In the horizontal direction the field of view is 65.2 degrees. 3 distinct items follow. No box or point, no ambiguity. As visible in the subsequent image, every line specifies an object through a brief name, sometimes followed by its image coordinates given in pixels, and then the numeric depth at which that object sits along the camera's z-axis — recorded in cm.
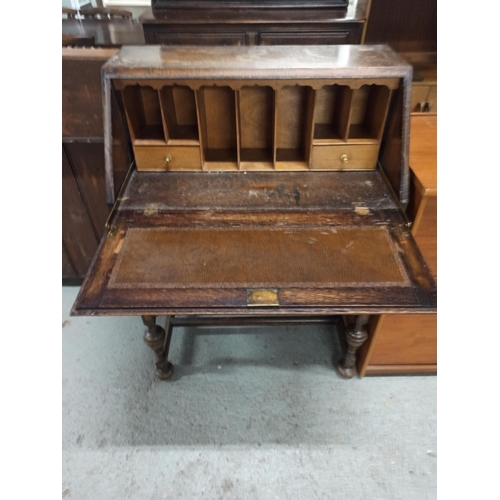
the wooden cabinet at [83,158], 142
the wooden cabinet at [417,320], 122
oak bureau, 100
